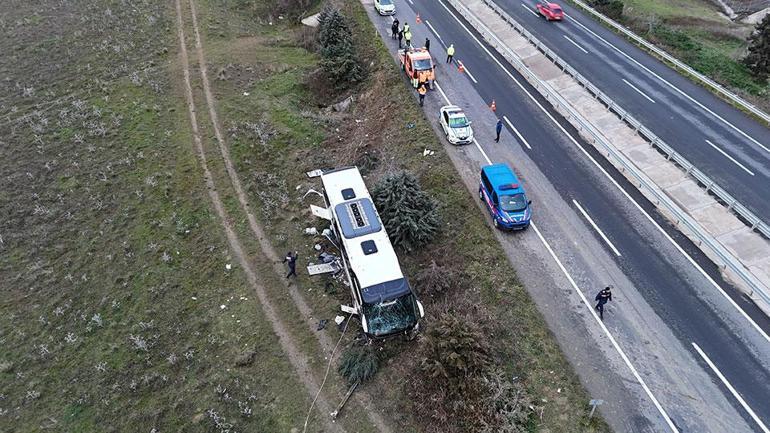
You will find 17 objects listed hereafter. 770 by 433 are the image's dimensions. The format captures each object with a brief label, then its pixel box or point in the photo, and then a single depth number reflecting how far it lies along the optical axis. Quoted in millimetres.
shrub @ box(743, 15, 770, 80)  38781
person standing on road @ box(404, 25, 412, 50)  38594
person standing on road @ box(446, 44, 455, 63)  36438
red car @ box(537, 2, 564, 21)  44041
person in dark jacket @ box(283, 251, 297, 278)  22500
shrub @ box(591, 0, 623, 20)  46188
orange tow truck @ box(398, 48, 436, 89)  34062
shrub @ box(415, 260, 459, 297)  21344
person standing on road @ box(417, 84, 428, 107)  32625
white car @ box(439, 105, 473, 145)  29297
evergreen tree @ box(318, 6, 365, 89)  37406
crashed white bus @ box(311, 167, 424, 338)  19172
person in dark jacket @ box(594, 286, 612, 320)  19203
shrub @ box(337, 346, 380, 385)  18766
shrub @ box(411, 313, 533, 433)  16594
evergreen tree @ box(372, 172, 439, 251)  23219
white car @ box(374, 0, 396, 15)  44688
